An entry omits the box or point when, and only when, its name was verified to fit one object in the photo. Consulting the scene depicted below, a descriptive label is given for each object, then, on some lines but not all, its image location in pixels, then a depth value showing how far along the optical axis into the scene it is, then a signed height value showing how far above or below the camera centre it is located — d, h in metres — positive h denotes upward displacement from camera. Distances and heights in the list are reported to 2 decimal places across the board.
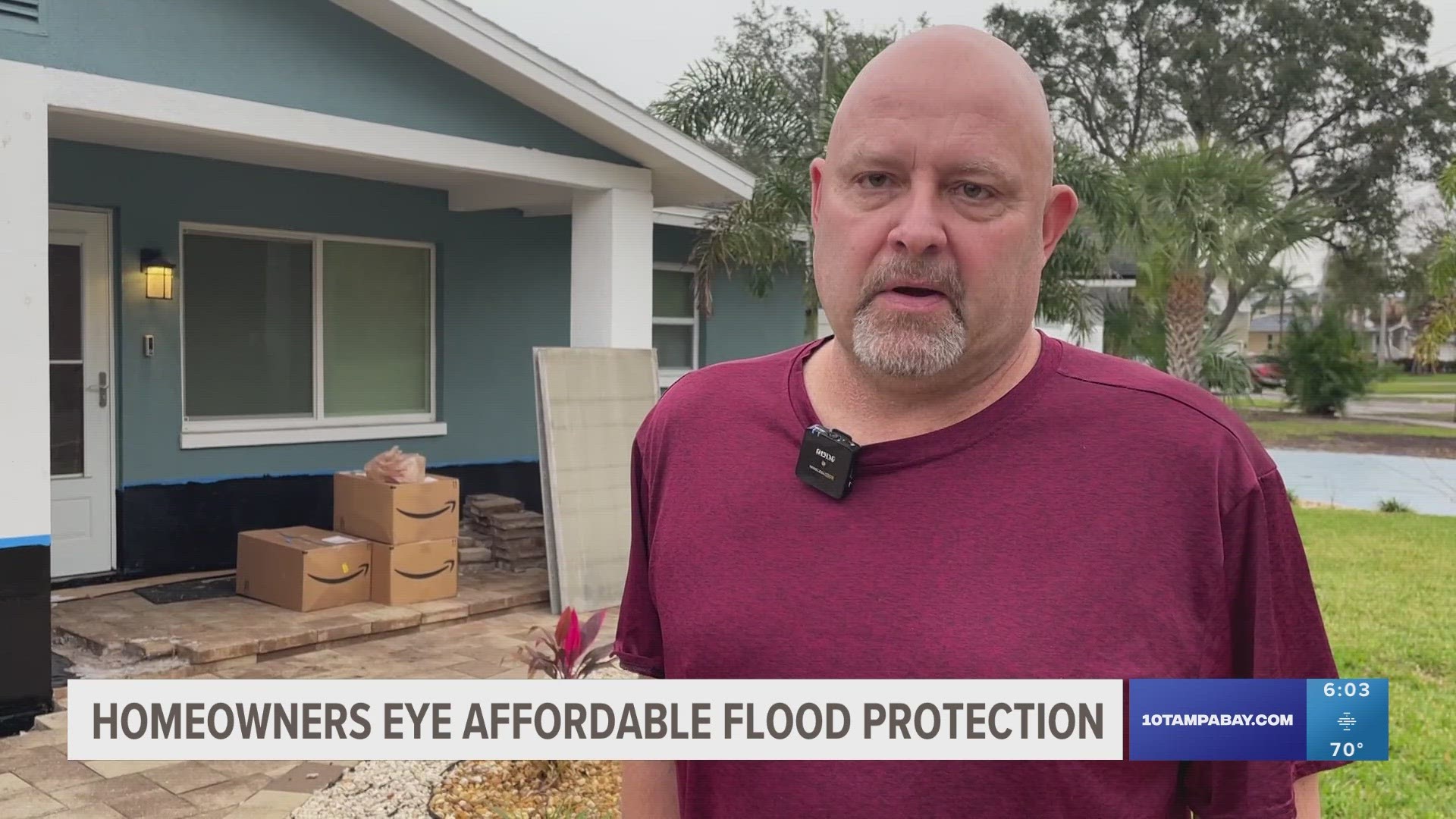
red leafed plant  4.41 -1.10
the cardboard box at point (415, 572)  7.18 -1.30
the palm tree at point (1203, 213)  13.55 +1.76
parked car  30.48 -0.14
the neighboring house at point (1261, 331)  92.69 +2.72
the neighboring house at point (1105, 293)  16.34 +1.14
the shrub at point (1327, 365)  27.67 +0.05
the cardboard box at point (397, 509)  7.20 -0.93
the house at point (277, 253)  5.35 +0.69
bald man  1.38 -0.17
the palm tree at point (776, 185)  10.01 +1.69
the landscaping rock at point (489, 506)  8.62 -1.06
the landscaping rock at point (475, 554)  8.39 -1.37
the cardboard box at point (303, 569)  6.98 -1.26
